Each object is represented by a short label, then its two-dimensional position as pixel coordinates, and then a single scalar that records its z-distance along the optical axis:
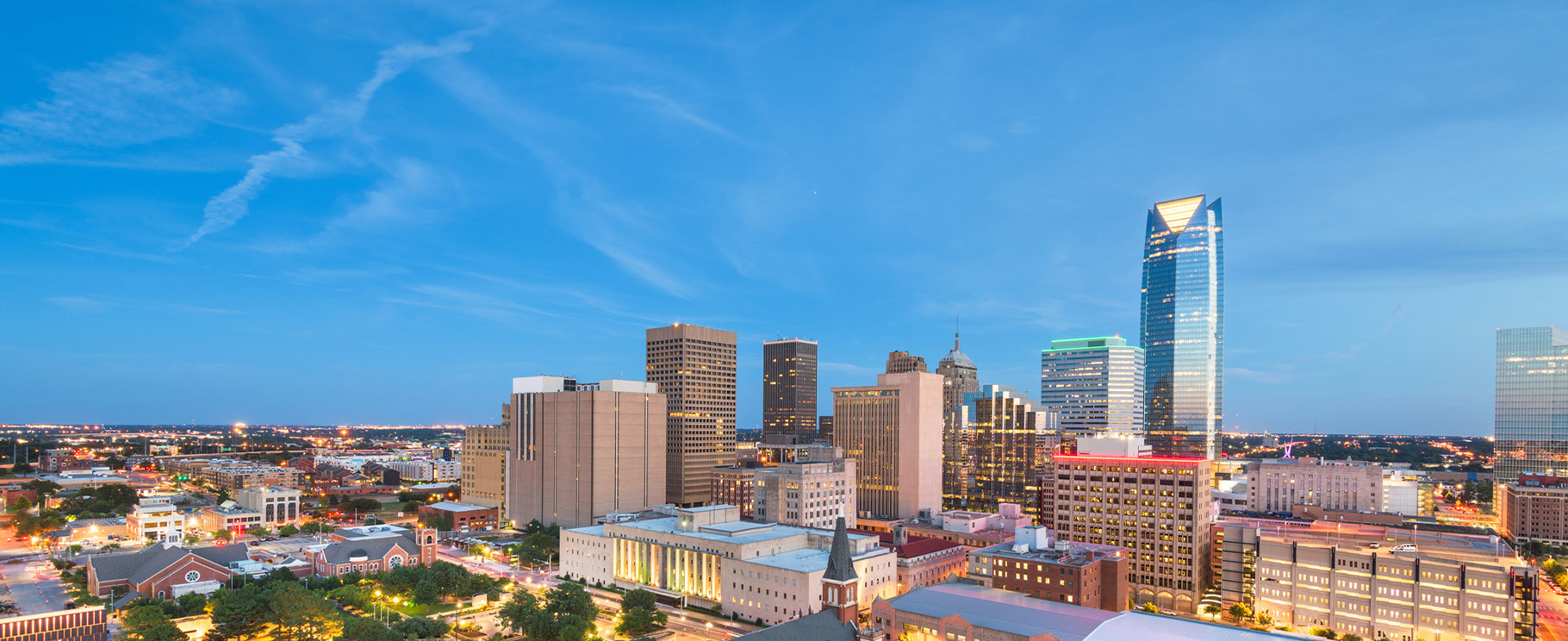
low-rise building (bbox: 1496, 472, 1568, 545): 191.00
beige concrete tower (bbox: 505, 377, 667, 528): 187.75
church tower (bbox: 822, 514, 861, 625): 98.06
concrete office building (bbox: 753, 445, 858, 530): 157.12
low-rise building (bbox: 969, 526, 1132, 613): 104.81
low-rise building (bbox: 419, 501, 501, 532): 197.89
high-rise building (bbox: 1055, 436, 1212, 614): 129.00
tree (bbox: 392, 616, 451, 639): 93.94
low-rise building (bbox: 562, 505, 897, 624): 110.06
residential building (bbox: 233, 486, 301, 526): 197.00
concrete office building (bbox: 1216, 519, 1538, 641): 101.00
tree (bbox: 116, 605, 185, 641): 84.62
